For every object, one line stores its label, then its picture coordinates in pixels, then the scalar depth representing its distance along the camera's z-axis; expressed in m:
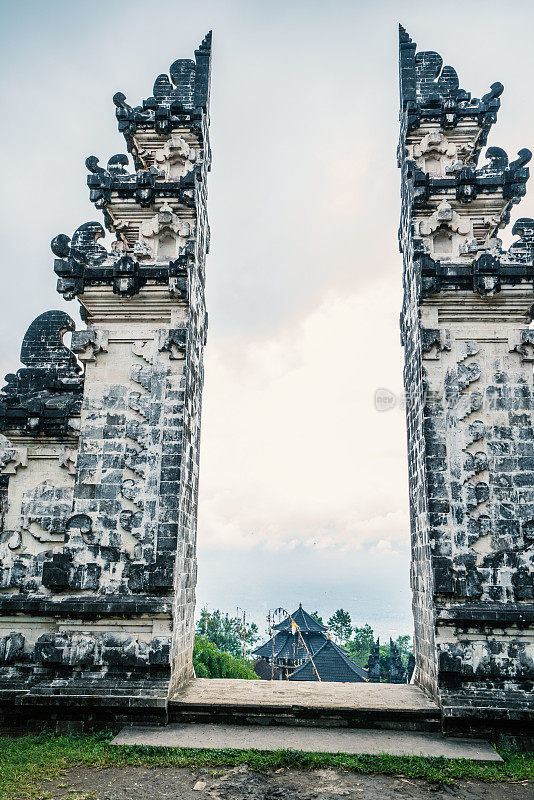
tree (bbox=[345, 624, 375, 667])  47.75
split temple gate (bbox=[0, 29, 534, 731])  8.20
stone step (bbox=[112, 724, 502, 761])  7.11
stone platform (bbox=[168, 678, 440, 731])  7.87
